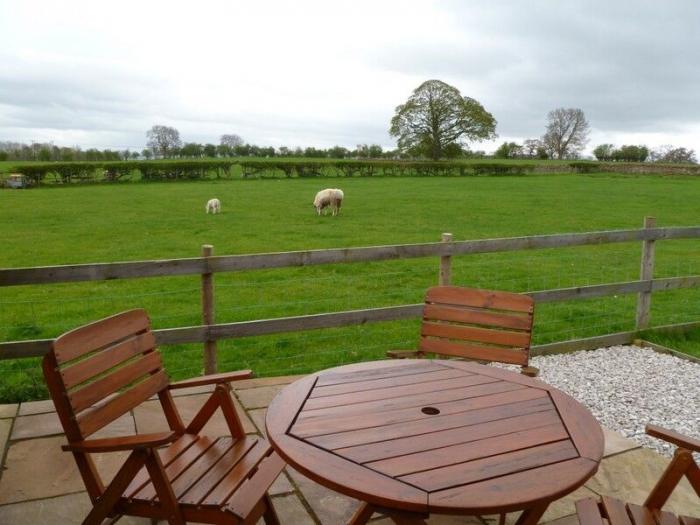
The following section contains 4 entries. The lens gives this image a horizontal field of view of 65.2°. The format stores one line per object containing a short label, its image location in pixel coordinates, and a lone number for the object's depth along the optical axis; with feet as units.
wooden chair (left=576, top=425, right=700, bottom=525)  6.63
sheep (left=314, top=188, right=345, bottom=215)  63.04
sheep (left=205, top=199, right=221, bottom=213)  61.87
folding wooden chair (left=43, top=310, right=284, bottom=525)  6.49
